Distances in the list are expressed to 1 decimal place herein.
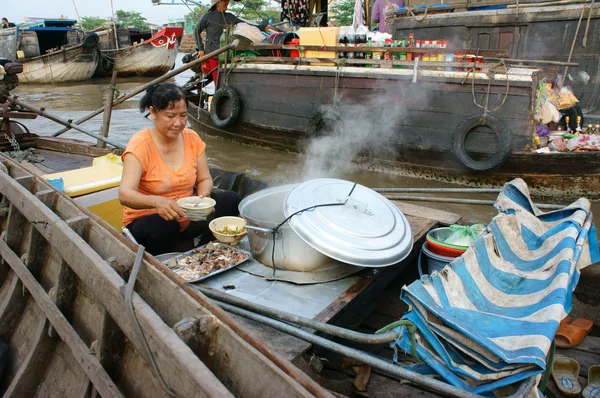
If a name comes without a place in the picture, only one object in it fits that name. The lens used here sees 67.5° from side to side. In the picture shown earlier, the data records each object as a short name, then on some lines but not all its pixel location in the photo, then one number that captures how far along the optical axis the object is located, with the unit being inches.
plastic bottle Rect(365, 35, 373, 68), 293.7
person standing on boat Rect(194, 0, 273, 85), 396.8
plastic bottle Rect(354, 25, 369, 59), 297.4
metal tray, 106.1
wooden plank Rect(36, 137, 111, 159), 233.0
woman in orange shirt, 116.3
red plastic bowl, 113.3
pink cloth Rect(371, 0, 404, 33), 435.3
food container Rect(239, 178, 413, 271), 93.8
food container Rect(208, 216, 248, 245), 116.1
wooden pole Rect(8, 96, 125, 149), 236.4
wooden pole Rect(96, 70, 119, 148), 255.3
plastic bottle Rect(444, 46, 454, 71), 269.4
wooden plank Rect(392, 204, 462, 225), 140.5
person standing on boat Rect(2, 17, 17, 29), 919.7
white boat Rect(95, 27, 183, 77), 913.5
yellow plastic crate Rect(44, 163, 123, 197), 149.5
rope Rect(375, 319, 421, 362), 80.6
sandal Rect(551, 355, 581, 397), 92.5
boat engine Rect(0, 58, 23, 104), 226.8
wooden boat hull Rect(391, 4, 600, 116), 338.0
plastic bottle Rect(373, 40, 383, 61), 292.0
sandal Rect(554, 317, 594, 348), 105.9
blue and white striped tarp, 73.2
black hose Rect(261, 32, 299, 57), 339.9
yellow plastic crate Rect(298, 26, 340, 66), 304.0
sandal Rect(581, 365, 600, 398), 90.0
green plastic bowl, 127.9
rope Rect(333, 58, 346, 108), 296.9
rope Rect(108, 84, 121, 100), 255.9
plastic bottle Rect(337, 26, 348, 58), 301.7
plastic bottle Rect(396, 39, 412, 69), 284.6
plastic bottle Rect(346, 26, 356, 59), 298.4
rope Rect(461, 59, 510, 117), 249.0
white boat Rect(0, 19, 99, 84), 834.8
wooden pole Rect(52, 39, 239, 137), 269.0
